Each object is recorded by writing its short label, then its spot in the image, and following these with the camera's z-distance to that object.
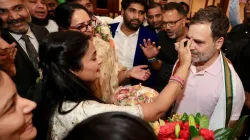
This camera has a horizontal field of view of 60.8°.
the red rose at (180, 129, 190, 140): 1.07
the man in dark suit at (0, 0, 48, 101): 1.79
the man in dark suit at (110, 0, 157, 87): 2.82
